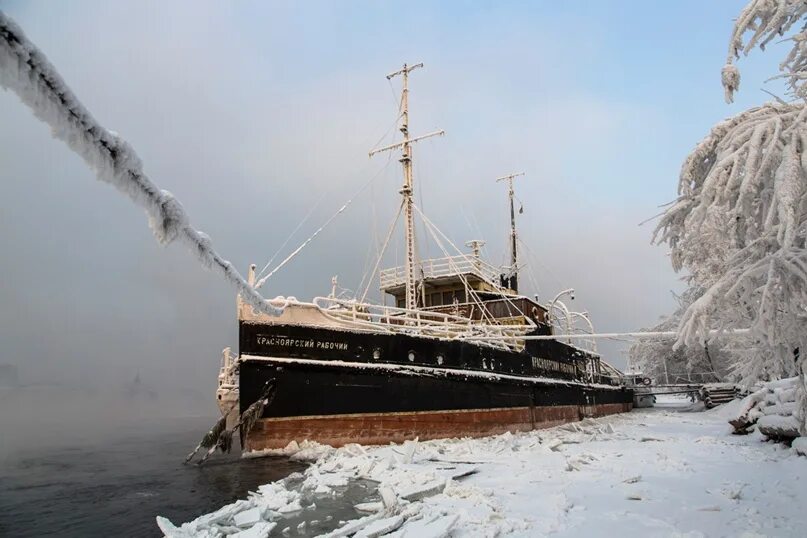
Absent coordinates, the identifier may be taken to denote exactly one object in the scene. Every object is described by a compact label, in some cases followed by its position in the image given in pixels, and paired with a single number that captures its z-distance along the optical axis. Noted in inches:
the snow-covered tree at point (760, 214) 128.6
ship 472.7
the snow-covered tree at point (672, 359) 1510.8
